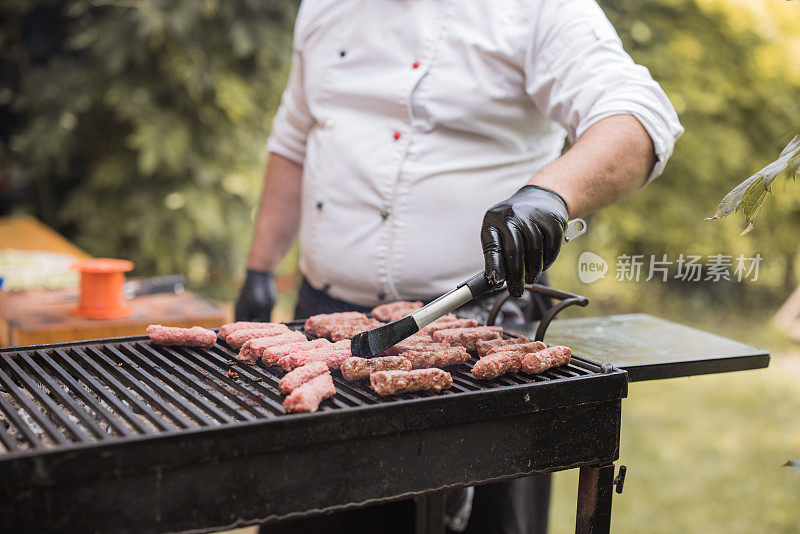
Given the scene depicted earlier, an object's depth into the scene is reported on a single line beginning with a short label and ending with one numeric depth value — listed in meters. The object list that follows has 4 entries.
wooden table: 2.57
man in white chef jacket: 1.95
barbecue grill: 1.17
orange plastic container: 2.65
